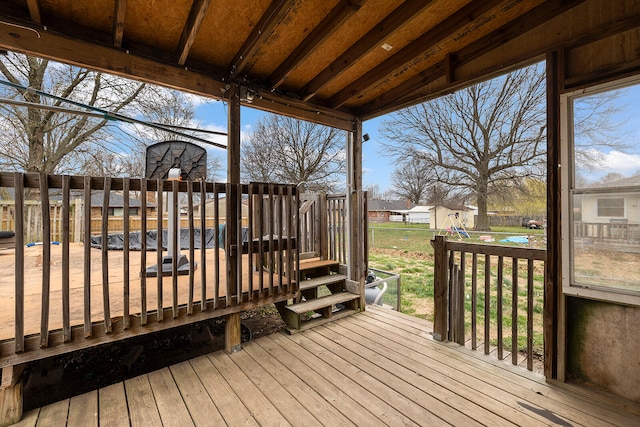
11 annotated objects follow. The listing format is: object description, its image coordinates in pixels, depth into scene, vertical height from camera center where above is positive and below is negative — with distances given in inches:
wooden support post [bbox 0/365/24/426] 64.5 -44.7
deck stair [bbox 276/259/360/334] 119.0 -42.6
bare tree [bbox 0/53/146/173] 253.6 +99.1
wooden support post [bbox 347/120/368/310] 140.0 +1.5
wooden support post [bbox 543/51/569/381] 79.8 -8.0
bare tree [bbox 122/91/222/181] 311.0 +119.1
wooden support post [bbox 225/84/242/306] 101.1 +9.0
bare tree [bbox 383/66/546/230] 275.4 +94.6
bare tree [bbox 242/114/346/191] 387.9 +84.5
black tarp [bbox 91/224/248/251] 211.8 -21.7
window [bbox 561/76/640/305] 70.1 +5.1
